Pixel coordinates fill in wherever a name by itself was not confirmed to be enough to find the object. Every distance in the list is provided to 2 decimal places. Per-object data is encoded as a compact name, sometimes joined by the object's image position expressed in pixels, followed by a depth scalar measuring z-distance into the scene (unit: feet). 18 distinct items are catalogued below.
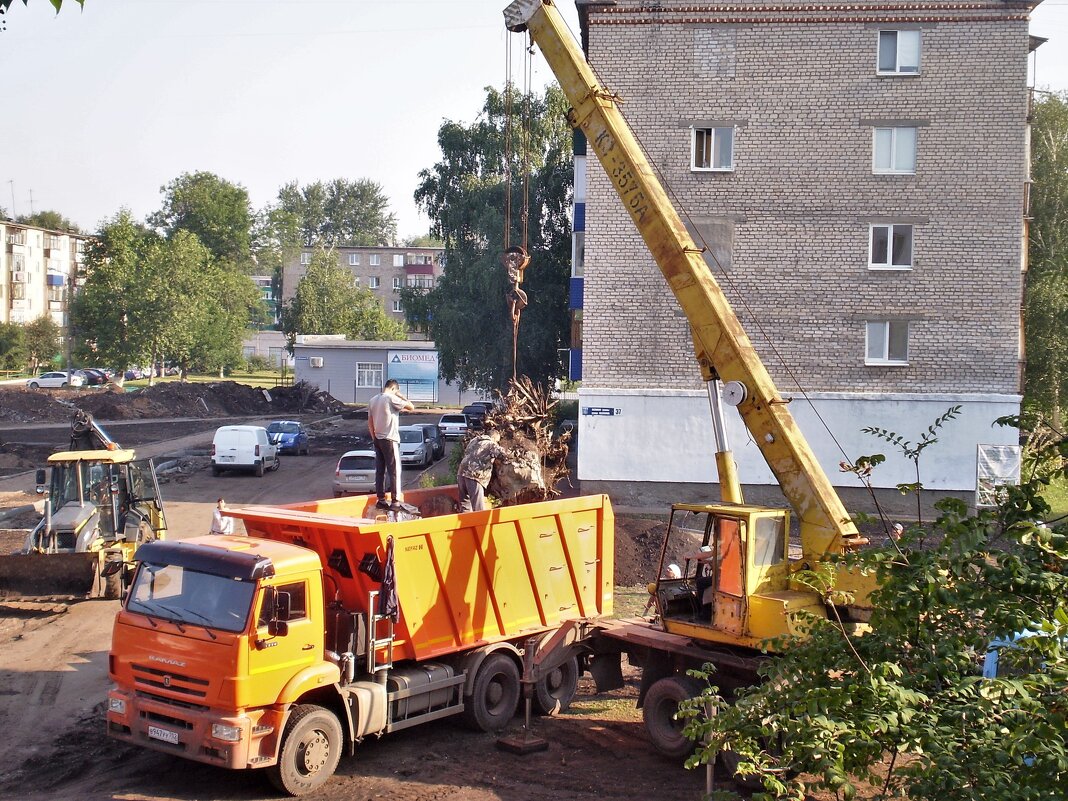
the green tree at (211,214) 266.57
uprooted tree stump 43.42
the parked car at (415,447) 115.65
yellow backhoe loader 53.42
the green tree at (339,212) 372.99
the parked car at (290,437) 129.90
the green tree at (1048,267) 115.24
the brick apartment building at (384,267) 320.91
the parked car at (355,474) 92.73
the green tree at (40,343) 243.60
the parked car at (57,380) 207.82
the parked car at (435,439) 125.18
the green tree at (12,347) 232.73
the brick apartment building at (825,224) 83.87
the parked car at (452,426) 145.69
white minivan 107.45
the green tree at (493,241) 136.46
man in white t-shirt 41.11
